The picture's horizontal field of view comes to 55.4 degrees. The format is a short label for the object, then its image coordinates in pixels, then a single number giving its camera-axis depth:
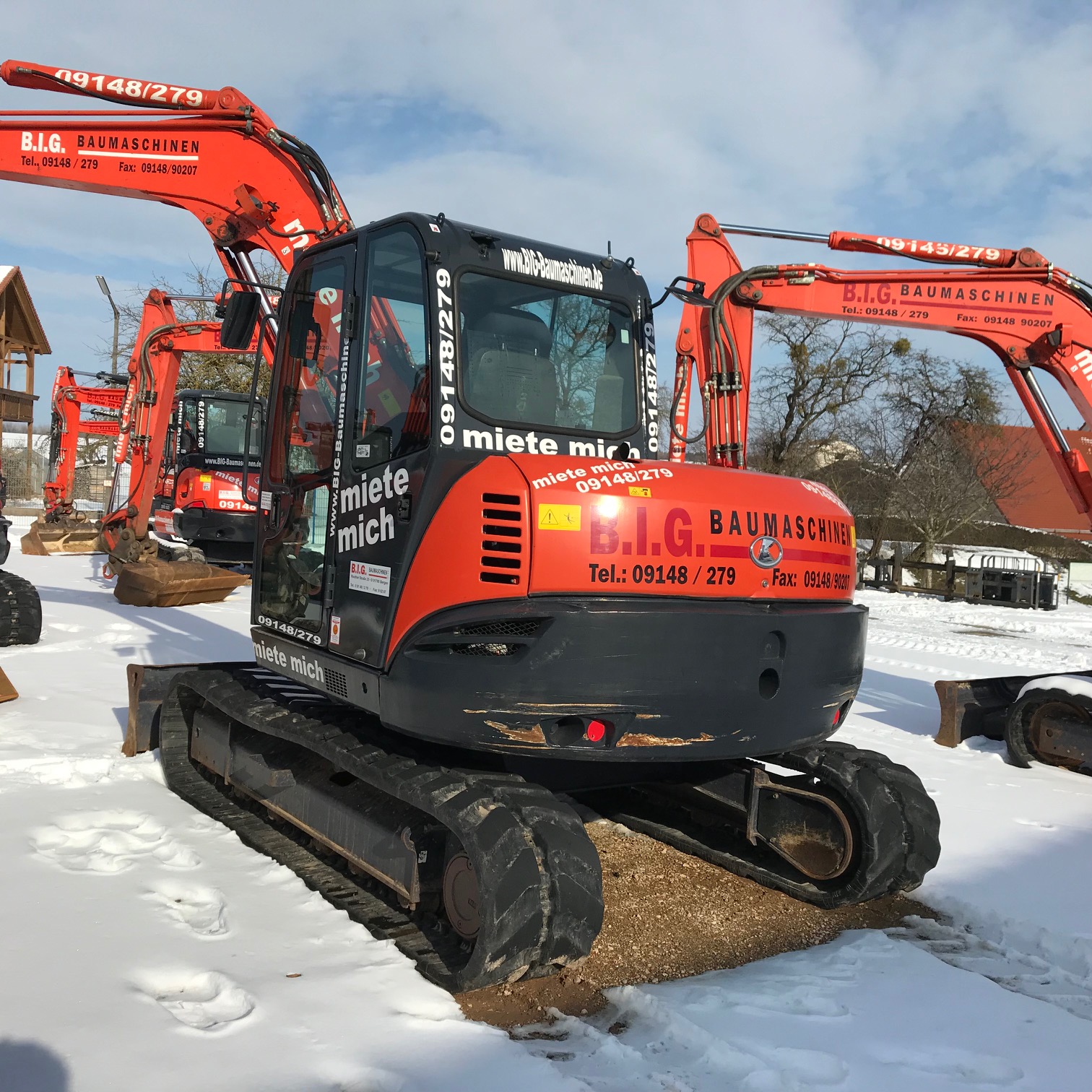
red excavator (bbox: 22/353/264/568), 13.91
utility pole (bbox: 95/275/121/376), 30.42
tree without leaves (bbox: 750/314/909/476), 29.89
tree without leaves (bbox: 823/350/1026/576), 26.69
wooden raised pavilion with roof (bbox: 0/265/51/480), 31.73
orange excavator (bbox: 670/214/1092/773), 8.00
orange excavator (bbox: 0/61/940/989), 3.51
